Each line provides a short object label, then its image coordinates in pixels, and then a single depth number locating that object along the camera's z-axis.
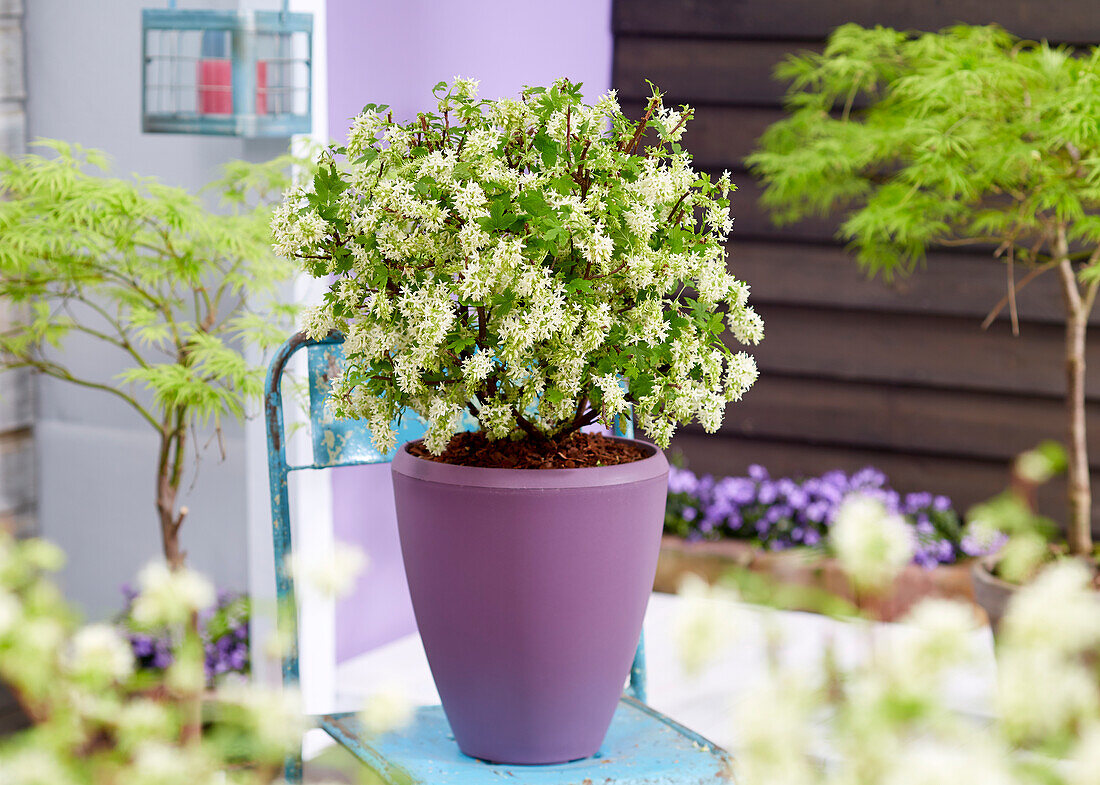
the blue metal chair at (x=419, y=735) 2.58
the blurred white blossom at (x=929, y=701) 1.33
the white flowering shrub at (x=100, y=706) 1.65
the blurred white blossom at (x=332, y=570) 1.99
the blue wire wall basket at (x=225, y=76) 3.41
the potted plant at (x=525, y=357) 2.50
